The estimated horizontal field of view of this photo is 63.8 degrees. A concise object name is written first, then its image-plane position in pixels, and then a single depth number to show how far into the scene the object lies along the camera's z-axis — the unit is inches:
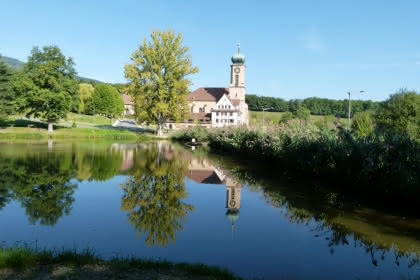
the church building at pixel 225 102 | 3447.3
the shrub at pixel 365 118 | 1714.2
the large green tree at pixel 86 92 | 3486.7
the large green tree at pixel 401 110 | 1875.0
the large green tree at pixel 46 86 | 1739.7
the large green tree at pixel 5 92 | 1721.2
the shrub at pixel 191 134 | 1699.2
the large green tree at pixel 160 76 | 1854.1
